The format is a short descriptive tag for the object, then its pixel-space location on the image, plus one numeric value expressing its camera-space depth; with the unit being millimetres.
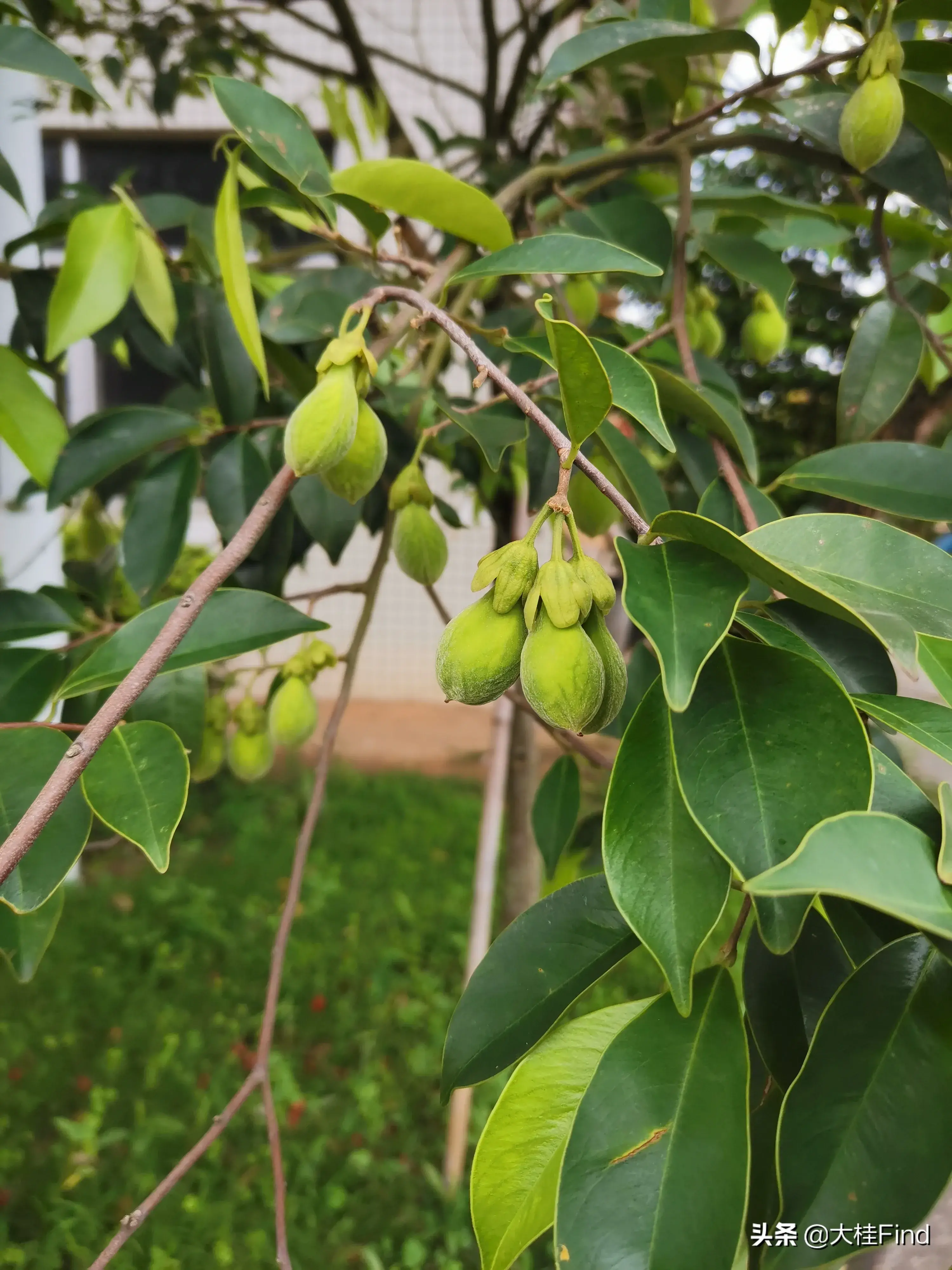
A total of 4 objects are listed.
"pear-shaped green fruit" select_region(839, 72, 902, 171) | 431
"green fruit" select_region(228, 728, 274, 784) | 671
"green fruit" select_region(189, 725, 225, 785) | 613
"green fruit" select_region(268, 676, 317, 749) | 615
